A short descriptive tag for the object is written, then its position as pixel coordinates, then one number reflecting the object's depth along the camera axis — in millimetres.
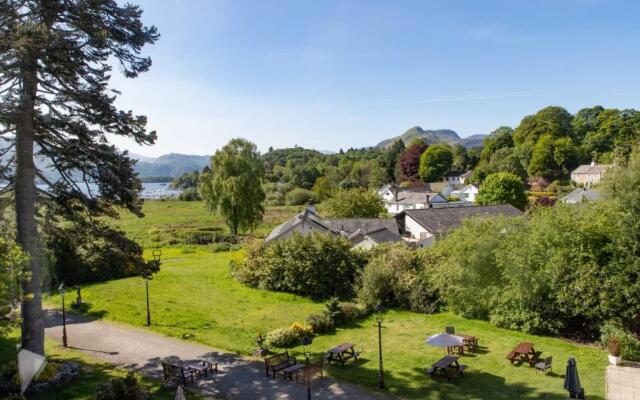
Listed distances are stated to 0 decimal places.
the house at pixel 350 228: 32406
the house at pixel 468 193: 84381
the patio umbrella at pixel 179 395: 9491
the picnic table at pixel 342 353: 16500
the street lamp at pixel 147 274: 16766
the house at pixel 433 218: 40812
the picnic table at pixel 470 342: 17625
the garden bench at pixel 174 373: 14461
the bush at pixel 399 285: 23766
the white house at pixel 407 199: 71625
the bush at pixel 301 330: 19328
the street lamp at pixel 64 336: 18281
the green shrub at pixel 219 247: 45106
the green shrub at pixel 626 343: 16156
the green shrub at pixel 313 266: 26578
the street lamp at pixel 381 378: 14334
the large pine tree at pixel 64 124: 13695
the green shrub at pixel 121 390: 11977
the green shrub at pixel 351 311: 22031
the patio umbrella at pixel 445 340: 15141
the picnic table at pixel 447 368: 14969
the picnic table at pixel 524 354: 15766
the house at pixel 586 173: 81750
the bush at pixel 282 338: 18531
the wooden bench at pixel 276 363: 15376
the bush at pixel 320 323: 20516
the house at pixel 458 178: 106444
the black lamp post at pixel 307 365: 12594
